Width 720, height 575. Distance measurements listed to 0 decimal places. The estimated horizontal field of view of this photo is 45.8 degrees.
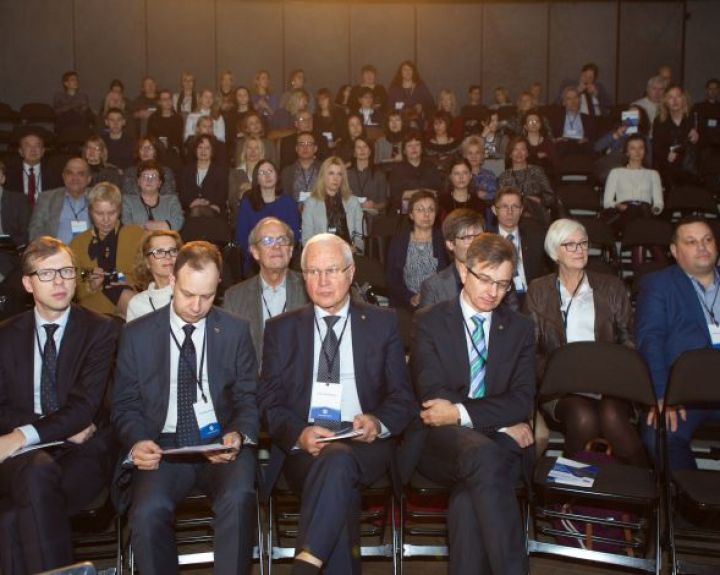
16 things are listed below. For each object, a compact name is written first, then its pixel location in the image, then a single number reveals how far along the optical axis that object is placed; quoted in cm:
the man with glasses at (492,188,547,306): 580
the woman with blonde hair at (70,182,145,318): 531
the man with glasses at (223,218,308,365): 450
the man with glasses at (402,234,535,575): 329
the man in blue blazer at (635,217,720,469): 433
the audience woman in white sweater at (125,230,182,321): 426
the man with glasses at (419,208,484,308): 475
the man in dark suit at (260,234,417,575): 354
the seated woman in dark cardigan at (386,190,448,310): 590
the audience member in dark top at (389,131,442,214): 844
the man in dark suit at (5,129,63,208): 787
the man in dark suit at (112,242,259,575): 332
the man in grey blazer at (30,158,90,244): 655
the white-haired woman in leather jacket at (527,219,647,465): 455
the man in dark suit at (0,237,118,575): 338
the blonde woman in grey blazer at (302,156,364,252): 726
